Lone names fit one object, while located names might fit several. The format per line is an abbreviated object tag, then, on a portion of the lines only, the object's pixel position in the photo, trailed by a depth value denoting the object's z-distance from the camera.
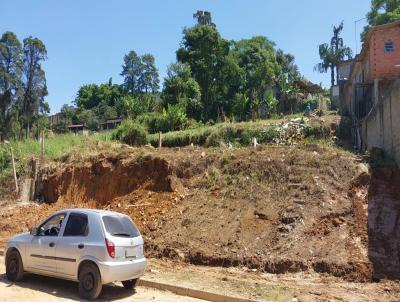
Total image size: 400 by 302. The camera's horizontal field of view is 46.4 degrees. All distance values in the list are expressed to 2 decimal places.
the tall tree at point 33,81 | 56.09
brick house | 16.14
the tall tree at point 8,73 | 53.44
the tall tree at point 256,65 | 44.75
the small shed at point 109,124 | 53.63
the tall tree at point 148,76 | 65.44
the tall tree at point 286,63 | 56.08
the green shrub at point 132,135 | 28.25
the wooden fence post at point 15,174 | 22.10
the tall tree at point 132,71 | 65.88
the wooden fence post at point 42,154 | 22.88
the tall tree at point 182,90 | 39.19
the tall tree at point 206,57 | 43.06
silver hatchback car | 9.18
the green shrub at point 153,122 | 33.22
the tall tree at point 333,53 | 58.34
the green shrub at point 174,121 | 33.28
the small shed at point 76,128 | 58.38
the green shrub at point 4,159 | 24.63
